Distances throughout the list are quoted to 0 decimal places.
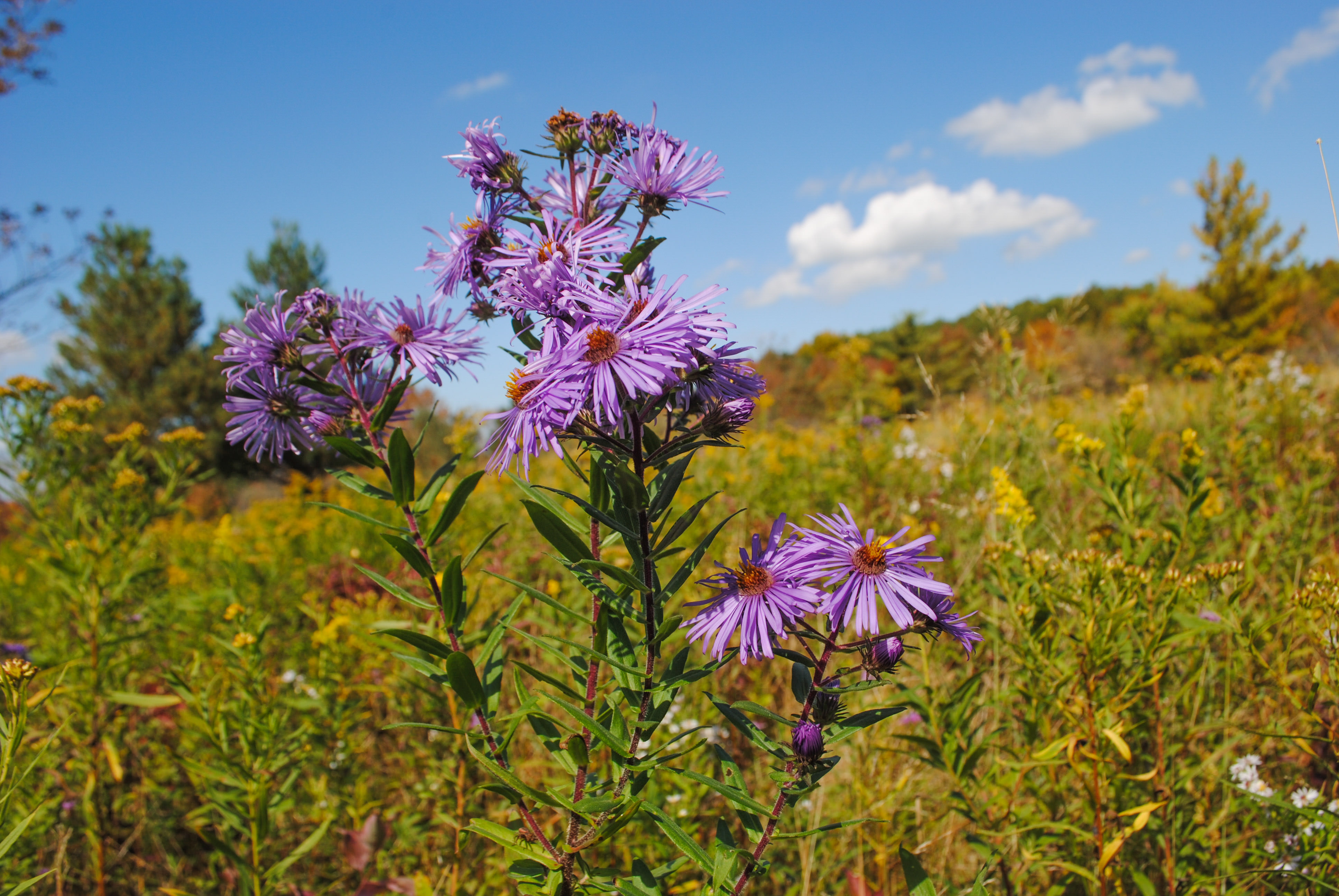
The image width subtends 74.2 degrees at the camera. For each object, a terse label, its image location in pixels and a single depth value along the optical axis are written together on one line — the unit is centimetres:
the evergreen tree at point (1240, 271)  1661
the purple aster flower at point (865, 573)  22
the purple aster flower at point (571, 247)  23
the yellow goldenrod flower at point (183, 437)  54
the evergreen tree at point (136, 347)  1539
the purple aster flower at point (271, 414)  28
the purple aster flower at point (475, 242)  26
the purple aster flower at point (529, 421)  21
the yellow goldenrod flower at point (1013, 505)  40
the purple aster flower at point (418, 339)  27
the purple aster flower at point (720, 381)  22
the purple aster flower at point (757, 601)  22
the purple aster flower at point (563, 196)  26
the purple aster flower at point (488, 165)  26
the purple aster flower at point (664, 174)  25
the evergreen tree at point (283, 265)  1734
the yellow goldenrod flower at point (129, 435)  53
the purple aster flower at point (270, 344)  27
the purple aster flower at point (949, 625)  23
